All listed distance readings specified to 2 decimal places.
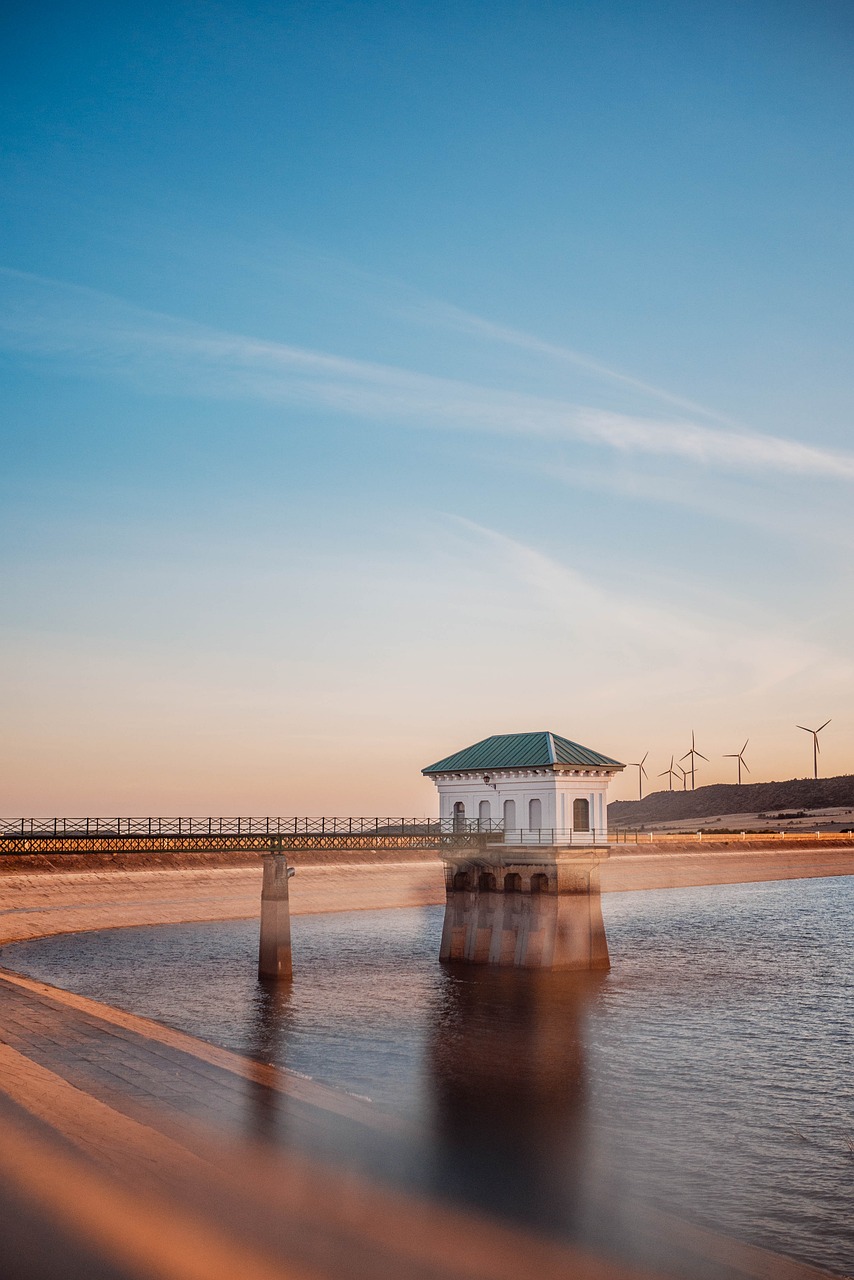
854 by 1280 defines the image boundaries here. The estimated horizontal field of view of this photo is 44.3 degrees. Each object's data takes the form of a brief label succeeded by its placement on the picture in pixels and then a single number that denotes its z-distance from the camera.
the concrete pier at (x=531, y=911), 54.69
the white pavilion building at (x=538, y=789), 57.12
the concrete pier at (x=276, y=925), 51.22
